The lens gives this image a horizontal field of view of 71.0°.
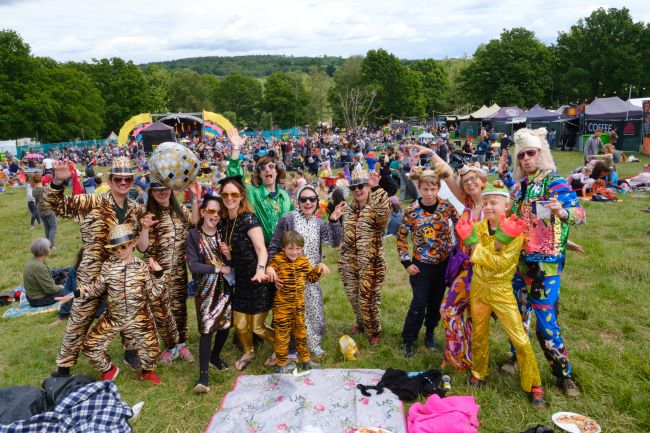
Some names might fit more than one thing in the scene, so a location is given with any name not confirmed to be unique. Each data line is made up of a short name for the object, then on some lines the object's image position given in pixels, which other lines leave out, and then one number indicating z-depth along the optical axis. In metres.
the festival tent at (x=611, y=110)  24.54
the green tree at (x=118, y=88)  62.59
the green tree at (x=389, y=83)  65.38
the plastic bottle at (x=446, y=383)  4.18
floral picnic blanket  3.82
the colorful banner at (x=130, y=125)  33.31
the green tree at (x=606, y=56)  43.62
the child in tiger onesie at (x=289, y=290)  4.41
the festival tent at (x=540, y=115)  31.22
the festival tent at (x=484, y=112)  39.59
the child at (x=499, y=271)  3.75
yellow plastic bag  4.92
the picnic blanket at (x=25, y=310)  7.09
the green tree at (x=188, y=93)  82.88
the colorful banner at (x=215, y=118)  23.75
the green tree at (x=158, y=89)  68.12
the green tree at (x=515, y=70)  50.25
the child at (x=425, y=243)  4.51
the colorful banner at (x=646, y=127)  21.29
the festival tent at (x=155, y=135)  35.91
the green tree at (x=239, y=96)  83.06
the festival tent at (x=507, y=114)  34.38
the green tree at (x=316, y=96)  78.62
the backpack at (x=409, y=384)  4.17
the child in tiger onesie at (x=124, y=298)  4.35
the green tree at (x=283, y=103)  76.12
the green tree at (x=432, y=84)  75.00
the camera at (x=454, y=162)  16.61
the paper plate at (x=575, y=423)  3.51
